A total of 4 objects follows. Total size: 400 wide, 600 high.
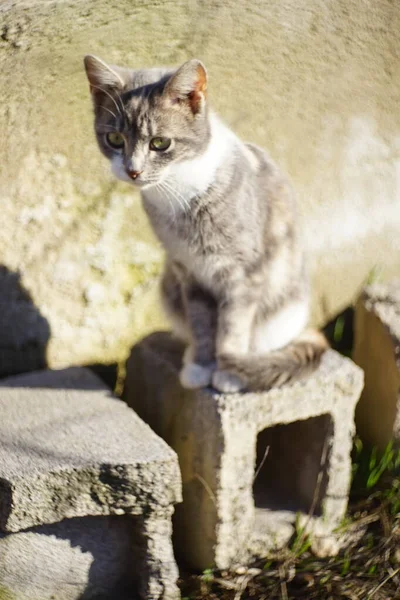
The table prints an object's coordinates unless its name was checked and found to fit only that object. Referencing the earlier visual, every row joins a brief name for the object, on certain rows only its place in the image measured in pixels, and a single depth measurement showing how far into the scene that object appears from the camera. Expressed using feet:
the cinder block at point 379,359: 4.72
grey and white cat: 4.06
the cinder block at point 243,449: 4.27
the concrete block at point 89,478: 4.03
